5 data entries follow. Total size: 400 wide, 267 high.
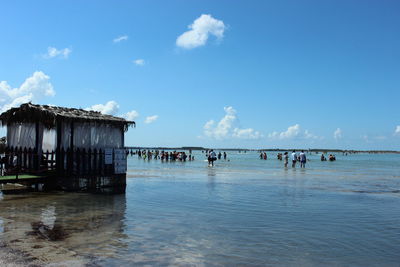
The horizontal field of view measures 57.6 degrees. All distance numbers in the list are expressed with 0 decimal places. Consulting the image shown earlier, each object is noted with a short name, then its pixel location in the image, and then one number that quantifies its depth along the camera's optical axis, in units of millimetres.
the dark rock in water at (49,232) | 7973
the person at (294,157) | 36916
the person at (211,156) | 38344
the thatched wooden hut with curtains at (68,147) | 16031
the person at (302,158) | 36781
